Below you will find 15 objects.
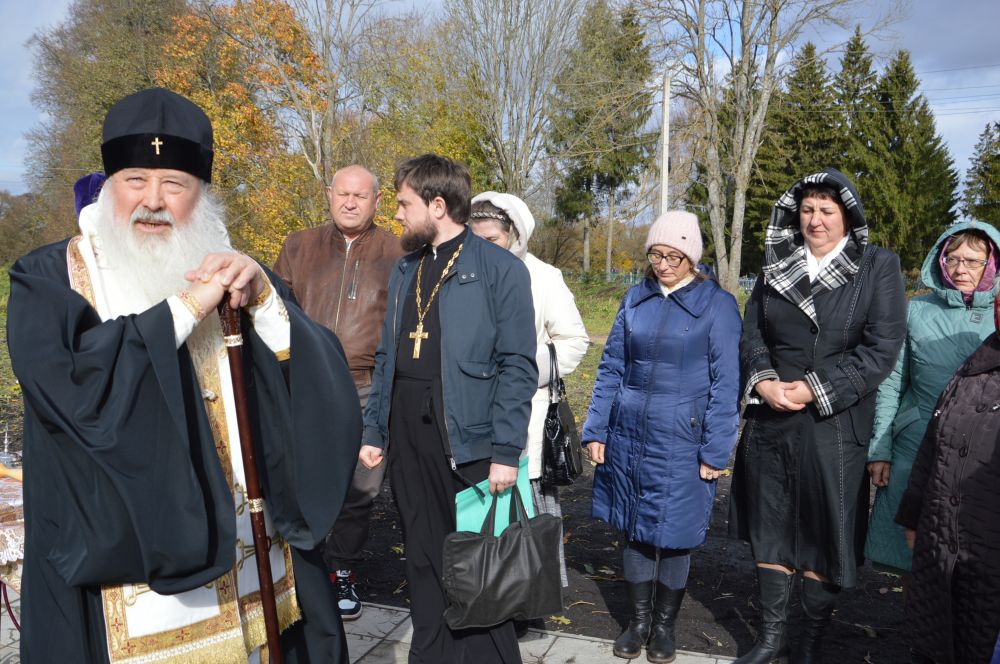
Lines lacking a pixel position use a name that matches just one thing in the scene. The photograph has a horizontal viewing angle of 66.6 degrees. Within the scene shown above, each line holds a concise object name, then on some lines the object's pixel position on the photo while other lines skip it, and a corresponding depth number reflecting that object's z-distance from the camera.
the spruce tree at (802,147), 37.06
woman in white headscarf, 3.91
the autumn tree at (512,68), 19.19
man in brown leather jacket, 4.02
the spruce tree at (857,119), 40.28
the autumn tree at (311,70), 16.22
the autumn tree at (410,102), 17.86
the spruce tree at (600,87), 20.11
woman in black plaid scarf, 3.18
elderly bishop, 1.69
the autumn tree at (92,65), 25.22
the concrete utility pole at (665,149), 19.34
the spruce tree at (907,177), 39.66
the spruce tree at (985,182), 35.83
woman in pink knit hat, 3.42
